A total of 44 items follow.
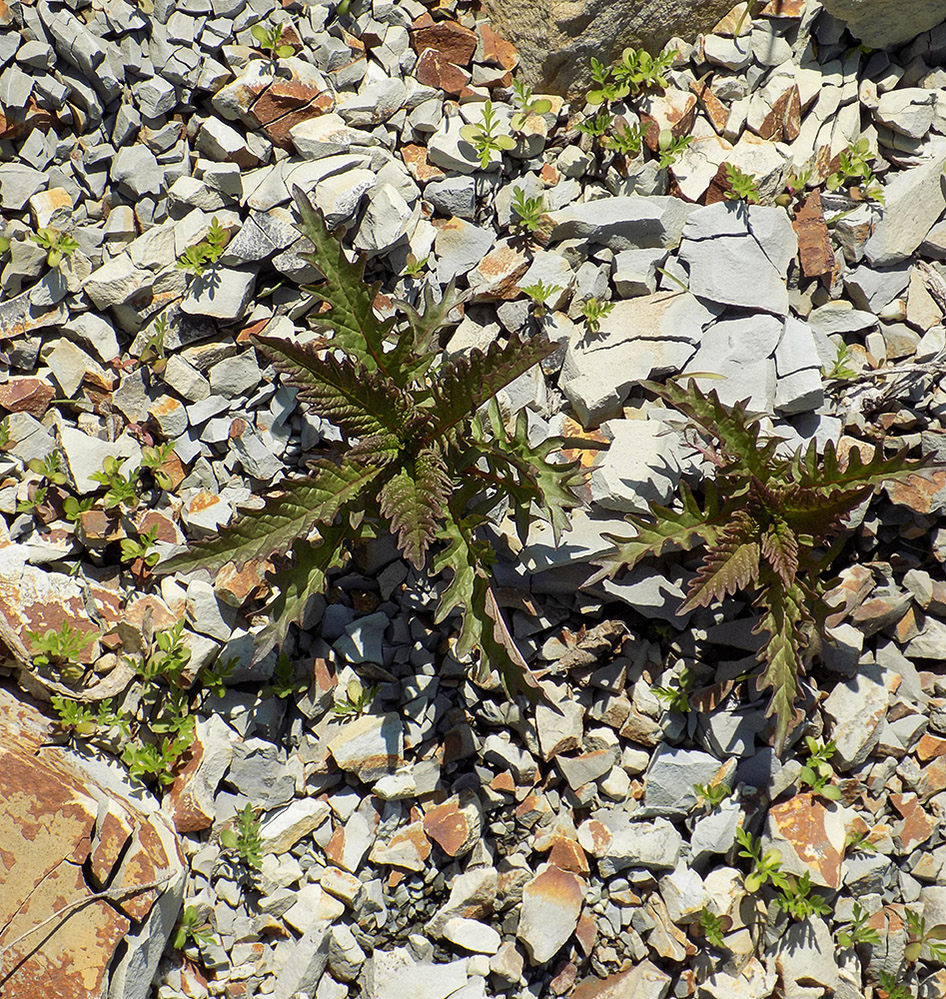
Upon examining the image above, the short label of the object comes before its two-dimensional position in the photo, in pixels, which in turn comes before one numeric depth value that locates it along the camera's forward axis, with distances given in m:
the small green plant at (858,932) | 3.25
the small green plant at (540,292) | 3.54
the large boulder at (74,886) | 3.09
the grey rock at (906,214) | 3.72
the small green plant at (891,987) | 3.22
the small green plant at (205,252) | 3.57
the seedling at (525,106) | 3.78
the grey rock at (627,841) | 3.30
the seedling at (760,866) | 3.26
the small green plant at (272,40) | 3.81
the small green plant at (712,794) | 3.33
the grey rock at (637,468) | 3.43
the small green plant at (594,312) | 3.58
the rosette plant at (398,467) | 3.08
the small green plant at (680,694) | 3.44
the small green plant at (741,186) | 3.64
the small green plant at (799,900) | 3.21
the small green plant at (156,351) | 3.62
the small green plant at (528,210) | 3.63
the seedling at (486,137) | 3.69
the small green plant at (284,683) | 3.47
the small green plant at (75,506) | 3.50
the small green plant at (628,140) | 3.72
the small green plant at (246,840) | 3.32
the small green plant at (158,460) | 3.56
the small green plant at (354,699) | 3.46
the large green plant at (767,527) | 3.11
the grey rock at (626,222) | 3.65
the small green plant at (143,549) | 3.50
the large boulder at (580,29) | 3.78
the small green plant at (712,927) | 3.21
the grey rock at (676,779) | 3.38
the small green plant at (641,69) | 3.81
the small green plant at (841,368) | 3.54
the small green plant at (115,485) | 3.49
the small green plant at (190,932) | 3.29
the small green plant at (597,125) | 3.76
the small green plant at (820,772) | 3.36
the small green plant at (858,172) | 3.76
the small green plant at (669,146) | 3.71
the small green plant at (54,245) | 3.62
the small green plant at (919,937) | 3.26
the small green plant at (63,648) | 3.33
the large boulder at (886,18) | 3.77
